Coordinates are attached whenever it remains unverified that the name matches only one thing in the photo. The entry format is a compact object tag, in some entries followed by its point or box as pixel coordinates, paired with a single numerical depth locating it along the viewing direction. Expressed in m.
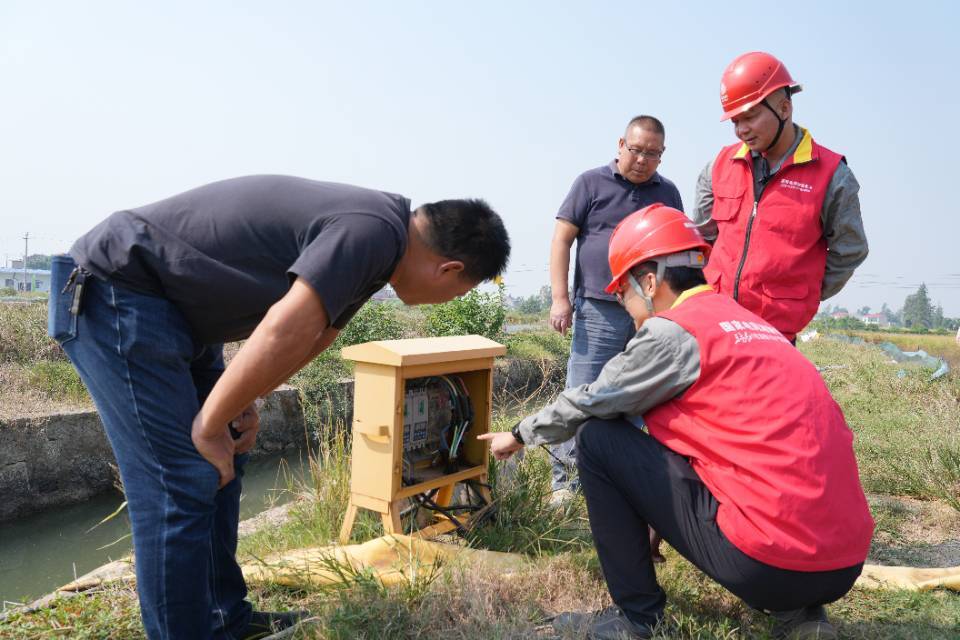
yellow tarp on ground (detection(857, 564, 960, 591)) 3.12
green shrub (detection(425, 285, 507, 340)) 11.60
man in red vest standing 3.19
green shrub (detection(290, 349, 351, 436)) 8.23
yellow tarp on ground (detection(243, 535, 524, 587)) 2.91
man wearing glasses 4.29
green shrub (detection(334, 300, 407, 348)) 10.16
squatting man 2.11
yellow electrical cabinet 3.35
